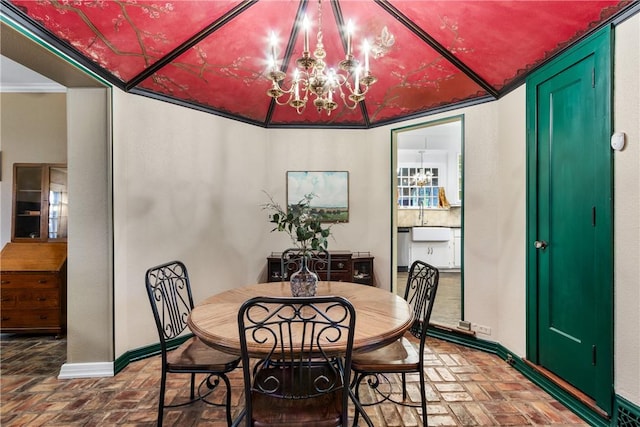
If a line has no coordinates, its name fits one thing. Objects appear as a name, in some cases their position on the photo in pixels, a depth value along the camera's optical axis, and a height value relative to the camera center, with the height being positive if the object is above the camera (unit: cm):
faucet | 668 -9
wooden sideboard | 343 -64
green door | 178 -7
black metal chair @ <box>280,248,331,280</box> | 329 -61
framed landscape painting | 374 +29
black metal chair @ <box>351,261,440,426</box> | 166 -84
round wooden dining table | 129 -54
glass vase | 185 -44
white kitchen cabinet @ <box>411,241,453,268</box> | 645 -85
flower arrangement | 180 -7
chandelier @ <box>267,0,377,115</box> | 163 +82
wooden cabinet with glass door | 338 +9
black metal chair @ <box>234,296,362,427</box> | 116 -73
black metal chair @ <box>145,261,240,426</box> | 161 -83
